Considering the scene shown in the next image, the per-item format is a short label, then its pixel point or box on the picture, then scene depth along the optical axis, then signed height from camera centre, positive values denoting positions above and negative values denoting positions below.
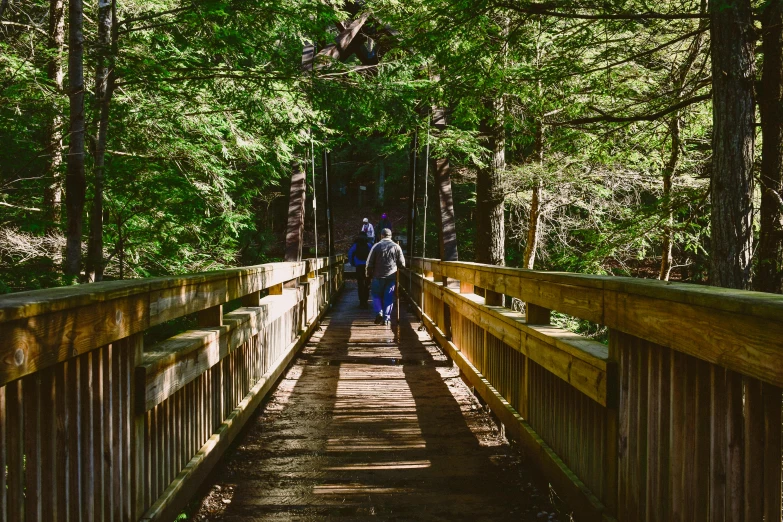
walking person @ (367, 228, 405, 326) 10.77 -0.33
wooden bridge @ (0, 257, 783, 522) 1.57 -0.52
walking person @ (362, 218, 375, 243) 19.17 +0.65
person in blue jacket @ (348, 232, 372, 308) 15.13 -0.17
